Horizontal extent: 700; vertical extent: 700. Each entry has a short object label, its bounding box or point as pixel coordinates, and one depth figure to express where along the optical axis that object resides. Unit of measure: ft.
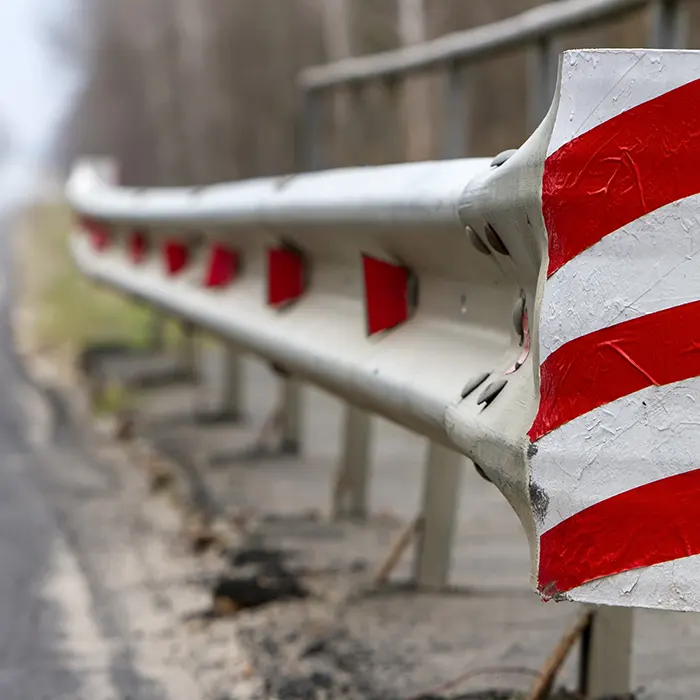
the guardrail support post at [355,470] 31.12
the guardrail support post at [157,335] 65.62
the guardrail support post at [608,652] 16.78
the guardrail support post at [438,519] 24.00
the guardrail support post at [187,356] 57.11
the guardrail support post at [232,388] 47.34
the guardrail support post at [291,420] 39.88
